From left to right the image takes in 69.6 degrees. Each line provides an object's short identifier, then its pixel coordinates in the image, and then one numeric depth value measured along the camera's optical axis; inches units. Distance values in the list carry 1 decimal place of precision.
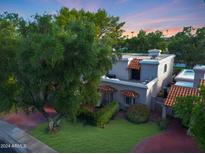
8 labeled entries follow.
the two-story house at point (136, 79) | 650.3
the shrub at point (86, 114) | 565.8
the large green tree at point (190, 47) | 1135.2
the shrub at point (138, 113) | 585.8
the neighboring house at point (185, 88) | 568.0
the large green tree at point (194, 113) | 243.4
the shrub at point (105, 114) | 552.6
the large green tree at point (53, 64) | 392.9
